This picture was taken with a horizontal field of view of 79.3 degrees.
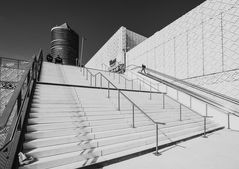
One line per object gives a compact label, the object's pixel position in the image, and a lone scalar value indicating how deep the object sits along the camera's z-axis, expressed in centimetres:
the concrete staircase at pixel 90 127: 295
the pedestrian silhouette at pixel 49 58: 1762
